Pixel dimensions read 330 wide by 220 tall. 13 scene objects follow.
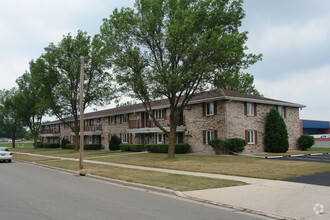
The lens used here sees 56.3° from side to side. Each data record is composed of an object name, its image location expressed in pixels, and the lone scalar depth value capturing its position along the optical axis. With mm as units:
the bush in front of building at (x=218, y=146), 26047
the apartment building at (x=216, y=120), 27375
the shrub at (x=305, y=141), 31906
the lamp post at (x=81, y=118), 18008
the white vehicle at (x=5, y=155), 25547
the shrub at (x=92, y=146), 44969
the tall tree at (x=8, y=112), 56194
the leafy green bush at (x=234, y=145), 25828
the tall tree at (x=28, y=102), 50719
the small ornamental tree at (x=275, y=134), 28266
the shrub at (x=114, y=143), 40062
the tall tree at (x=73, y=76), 36406
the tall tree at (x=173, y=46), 20656
